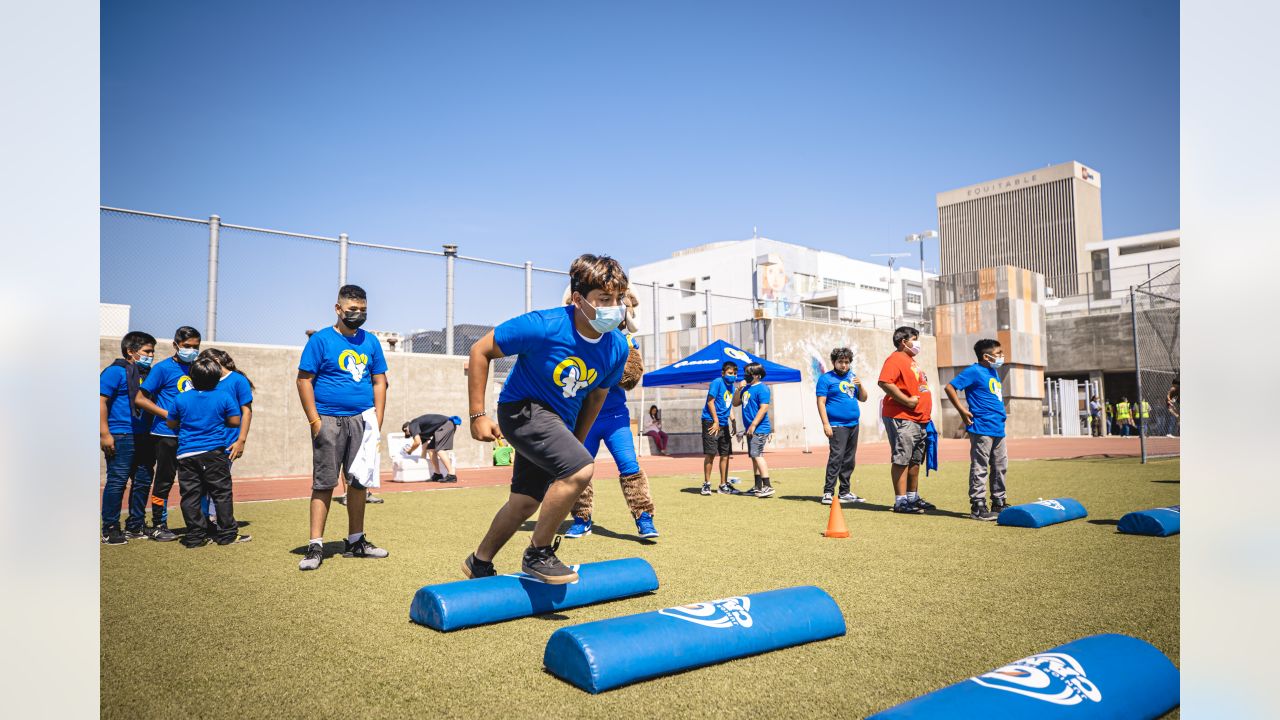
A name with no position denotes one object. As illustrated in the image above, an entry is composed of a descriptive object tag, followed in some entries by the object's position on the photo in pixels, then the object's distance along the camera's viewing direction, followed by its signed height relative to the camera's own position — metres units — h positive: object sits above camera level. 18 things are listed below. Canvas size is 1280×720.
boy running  3.99 -0.04
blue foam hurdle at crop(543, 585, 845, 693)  2.96 -1.10
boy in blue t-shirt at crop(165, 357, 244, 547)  6.82 -0.68
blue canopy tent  16.89 +0.03
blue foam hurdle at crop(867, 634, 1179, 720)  2.33 -1.03
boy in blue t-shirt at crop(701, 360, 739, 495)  11.30 -0.68
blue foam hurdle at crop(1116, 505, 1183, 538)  6.59 -1.33
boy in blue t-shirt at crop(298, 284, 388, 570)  5.75 -0.29
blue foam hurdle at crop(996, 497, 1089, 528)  7.23 -1.38
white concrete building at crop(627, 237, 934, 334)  67.19 +10.42
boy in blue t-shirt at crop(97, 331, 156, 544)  6.86 -0.57
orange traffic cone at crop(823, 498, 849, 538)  6.79 -1.36
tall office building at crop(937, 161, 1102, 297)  137.50 +27.68
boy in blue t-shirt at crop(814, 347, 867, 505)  9.55 -0.56
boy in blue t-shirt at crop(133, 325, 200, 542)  6.95 -0.20
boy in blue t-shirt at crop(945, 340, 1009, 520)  7.88 -0.55
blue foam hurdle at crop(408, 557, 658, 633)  3.80 -1.17
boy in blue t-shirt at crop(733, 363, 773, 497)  11.00 -0.67
